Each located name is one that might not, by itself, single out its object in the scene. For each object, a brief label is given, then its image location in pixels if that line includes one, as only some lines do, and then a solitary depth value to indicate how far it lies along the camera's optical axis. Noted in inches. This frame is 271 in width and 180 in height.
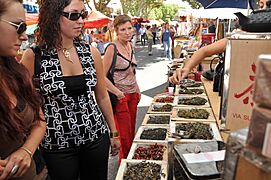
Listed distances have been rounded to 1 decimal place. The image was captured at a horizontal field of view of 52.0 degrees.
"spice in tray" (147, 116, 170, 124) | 133.2
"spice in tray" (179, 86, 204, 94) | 136.6
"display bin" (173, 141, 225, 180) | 42.3
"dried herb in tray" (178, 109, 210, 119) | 92.2
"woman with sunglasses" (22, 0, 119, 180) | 72.7
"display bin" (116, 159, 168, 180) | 75.6
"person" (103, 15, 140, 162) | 127.9
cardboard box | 46.0
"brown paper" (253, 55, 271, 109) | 22.2
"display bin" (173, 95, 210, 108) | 109.9
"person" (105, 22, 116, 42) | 458.6
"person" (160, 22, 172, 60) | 619.5
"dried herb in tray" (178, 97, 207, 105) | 114.3
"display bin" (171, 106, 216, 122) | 87.1
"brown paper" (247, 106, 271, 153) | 22.8
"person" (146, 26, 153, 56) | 715.6
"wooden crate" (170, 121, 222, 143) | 66.7
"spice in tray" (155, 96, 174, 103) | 171.8
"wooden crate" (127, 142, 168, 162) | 95.6
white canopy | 289.9
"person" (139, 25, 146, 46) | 1089.6
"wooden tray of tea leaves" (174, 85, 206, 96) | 134.6
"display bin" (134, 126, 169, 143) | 107.0
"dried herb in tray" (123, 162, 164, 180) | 77.5
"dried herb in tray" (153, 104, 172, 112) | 152.5
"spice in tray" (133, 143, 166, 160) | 95.1
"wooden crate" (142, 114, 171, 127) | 129.7
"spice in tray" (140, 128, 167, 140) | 112.3
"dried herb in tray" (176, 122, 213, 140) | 70.5
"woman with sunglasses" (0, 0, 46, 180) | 58.5
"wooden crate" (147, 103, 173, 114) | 148.9
